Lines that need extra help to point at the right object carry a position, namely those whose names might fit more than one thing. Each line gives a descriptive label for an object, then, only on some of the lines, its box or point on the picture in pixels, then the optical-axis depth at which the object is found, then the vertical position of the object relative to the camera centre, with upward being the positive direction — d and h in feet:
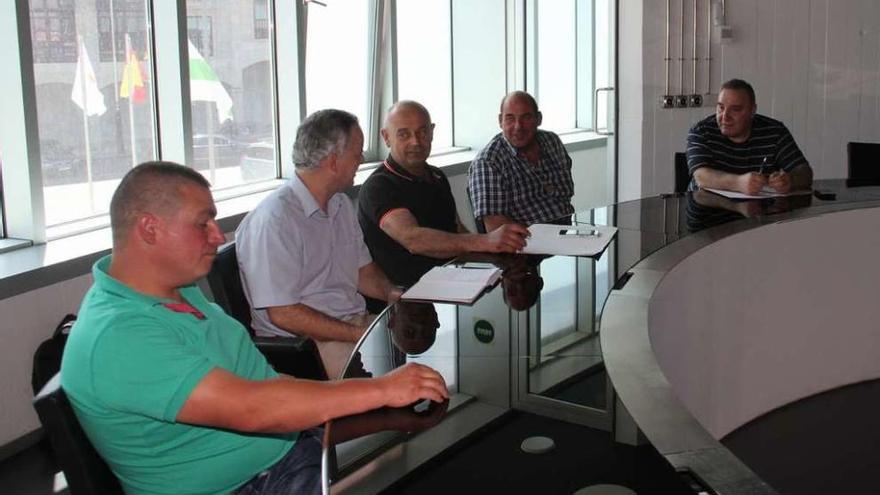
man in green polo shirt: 4.87 -1.42
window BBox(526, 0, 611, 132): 25.90 +1.55
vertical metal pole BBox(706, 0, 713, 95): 17.92 +1.16
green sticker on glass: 6.48 -1.55
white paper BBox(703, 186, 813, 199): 11.75 -1.08
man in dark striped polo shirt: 13.11 -0.48
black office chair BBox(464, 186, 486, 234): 12.17 -1.45
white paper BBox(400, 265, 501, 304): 7.61 -1.44
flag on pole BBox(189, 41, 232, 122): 15.29 +0.58
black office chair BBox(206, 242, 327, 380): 7.72 -1.90
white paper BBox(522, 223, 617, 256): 9.23 -1.31
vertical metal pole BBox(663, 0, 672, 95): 17.94 +1.48
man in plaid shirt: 12.25 -0.82
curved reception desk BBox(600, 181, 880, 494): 6.80 -1.79
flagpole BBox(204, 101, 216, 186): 15.71 -0.22
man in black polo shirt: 10.32 -1.07
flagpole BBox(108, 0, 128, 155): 13.76 +0.37
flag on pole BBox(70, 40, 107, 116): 13.35 +0.48
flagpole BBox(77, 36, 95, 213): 13.41 +0.01
